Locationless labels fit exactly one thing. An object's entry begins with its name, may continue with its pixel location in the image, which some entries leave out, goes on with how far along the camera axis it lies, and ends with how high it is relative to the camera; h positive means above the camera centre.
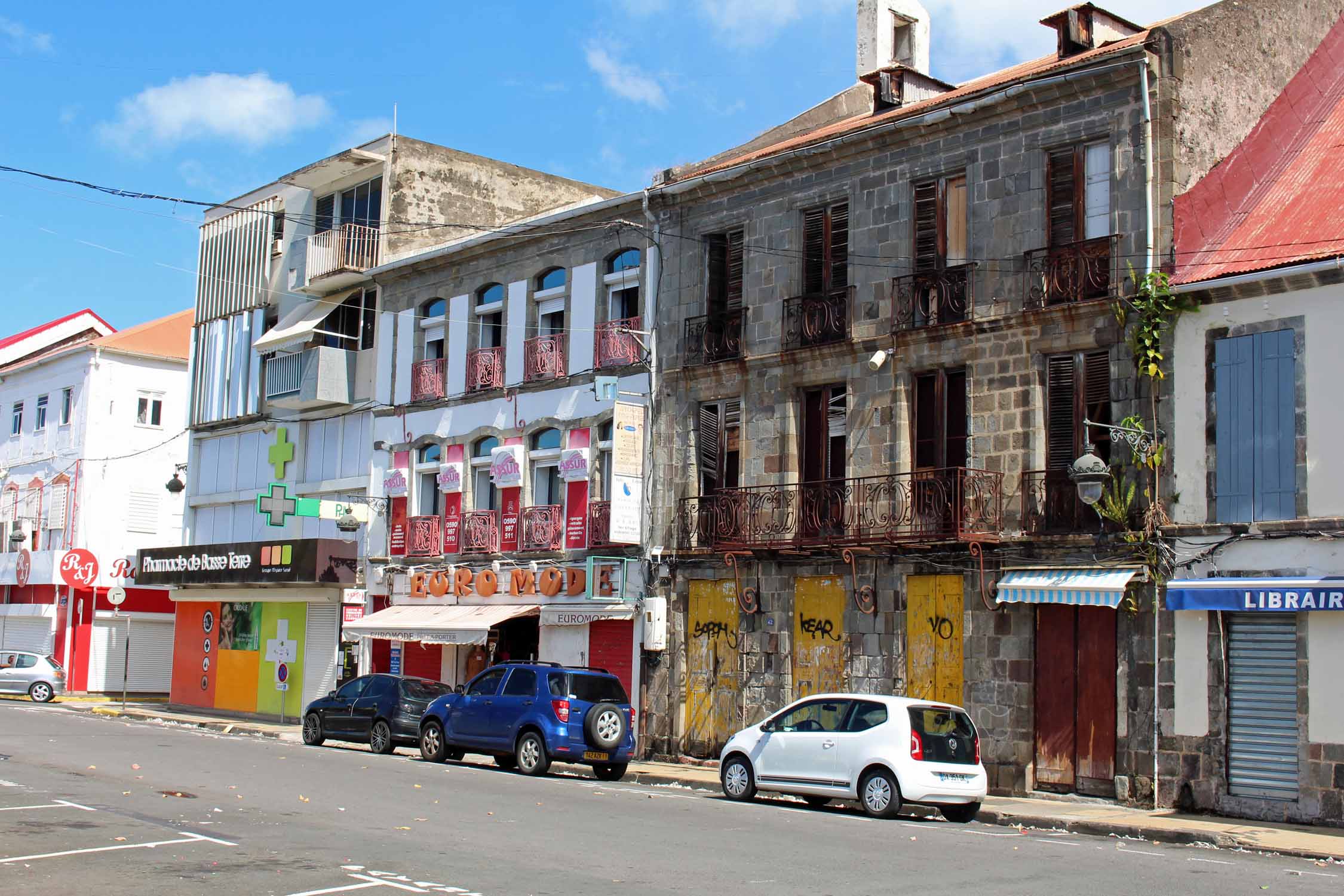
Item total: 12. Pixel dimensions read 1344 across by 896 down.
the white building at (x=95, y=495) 45.66 +3.79
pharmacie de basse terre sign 33.94 +1.35
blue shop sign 17.50 +0.65
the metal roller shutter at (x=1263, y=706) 18.33 -0.73
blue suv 21.89 -1.39
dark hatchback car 25.58 -1.60
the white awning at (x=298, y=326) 35.72 +7.19
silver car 41.16 -1.80
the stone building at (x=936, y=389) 20.52 +3.92
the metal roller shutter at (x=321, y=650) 34.81 -0.69
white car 17.11 -1.41
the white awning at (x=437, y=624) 28.72 +0.00
